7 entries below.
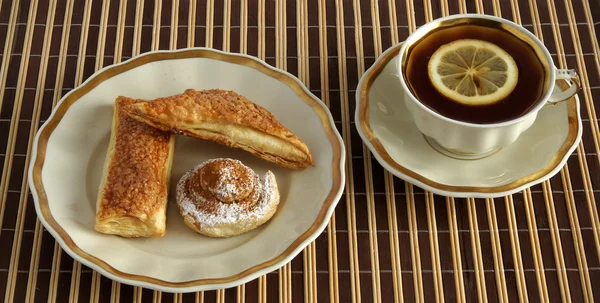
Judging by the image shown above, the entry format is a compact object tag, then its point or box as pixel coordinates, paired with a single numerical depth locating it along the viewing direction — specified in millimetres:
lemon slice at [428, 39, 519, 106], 645
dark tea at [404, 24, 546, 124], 641
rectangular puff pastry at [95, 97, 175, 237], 643
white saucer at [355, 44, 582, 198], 658
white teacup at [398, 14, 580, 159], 637
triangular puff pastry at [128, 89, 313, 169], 669
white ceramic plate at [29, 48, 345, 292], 634
